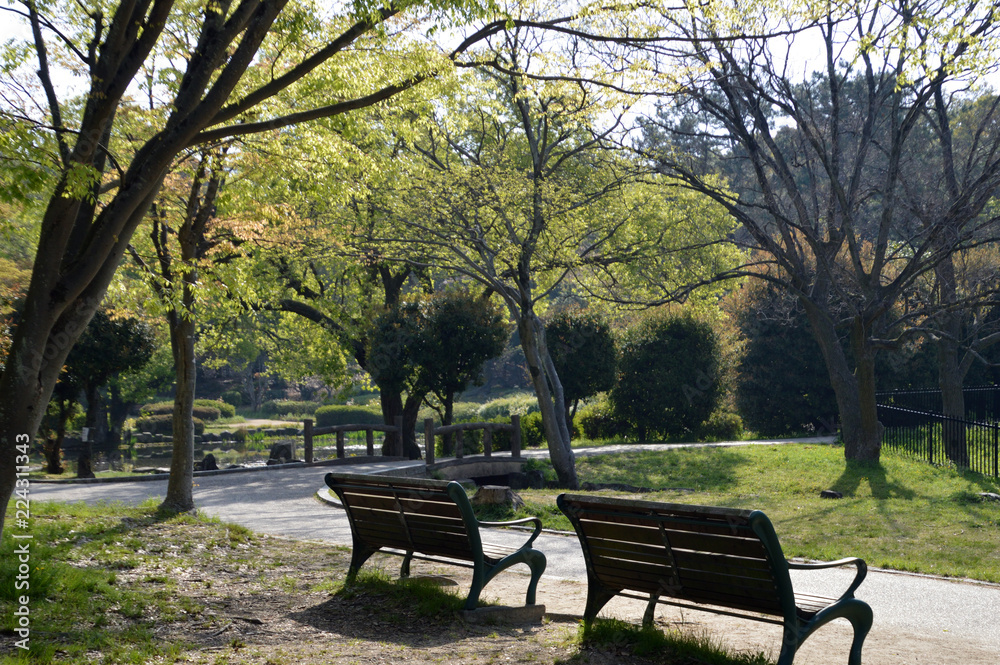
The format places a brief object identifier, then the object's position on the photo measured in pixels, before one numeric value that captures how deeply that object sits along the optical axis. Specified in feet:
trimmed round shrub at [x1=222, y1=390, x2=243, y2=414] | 171.53
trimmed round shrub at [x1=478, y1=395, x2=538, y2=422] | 127.15
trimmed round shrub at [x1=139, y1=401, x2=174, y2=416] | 130.93
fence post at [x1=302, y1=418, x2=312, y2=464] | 62.90
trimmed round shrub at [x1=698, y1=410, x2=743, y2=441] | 85.81
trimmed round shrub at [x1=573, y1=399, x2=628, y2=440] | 88.84
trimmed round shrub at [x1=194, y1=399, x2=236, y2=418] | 147.74
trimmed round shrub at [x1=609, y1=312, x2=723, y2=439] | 83.51
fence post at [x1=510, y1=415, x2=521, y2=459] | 58.85
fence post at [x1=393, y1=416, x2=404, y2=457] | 69.31
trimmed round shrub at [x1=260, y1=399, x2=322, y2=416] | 167.94
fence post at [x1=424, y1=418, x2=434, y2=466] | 53.11
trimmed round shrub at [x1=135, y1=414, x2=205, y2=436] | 122.72
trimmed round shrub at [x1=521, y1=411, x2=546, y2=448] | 81.61
